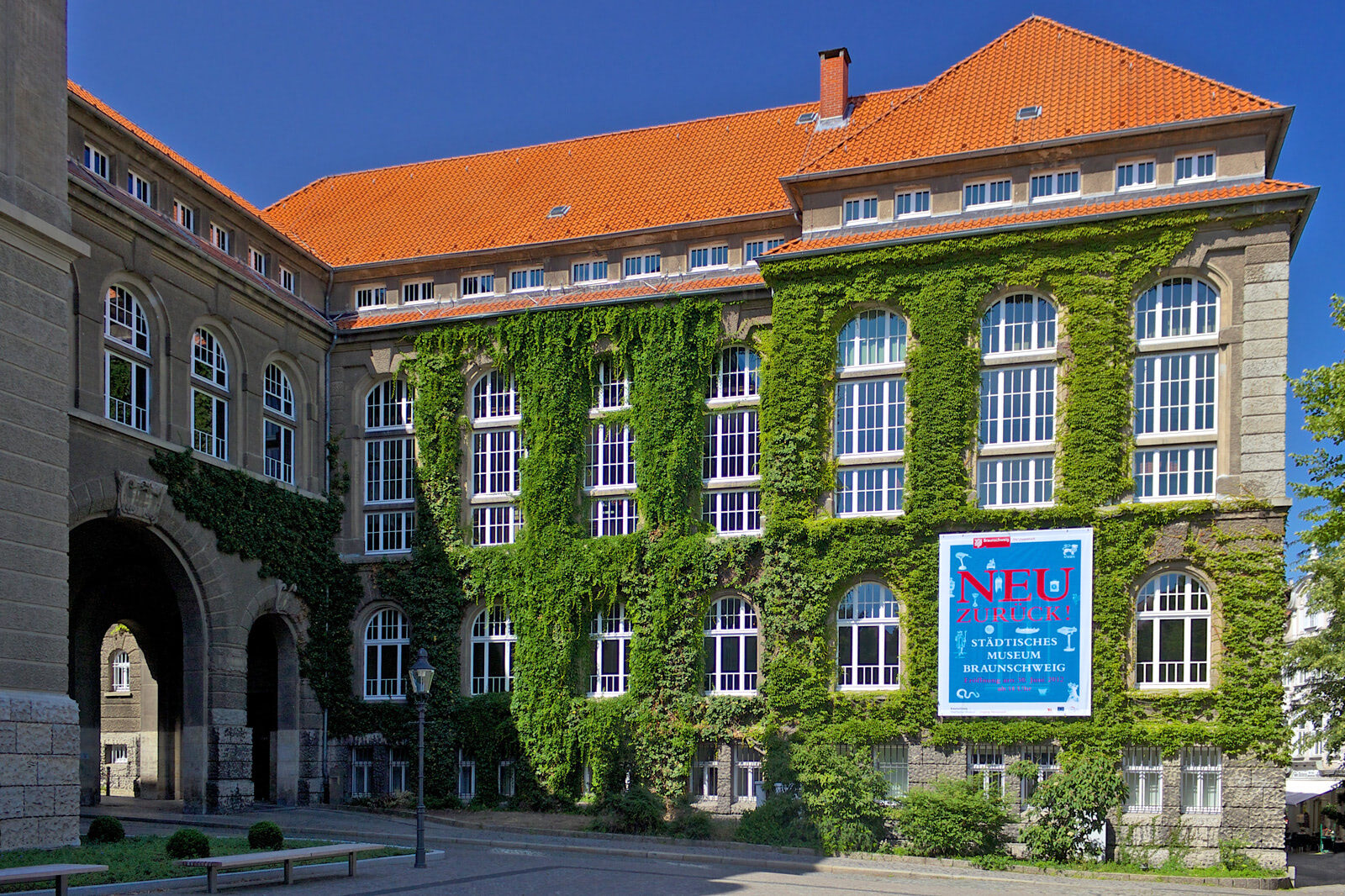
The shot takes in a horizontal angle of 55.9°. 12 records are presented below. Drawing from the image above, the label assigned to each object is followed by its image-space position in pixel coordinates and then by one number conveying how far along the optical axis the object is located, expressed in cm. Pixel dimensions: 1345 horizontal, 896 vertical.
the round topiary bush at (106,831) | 2369
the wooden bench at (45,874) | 1648
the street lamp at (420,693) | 2325
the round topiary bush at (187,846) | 2148
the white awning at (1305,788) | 3709
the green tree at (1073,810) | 2797
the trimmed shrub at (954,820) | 2778
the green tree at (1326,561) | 2681
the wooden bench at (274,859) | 1900
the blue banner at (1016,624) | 2973
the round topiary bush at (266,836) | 2302
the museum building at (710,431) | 2908
